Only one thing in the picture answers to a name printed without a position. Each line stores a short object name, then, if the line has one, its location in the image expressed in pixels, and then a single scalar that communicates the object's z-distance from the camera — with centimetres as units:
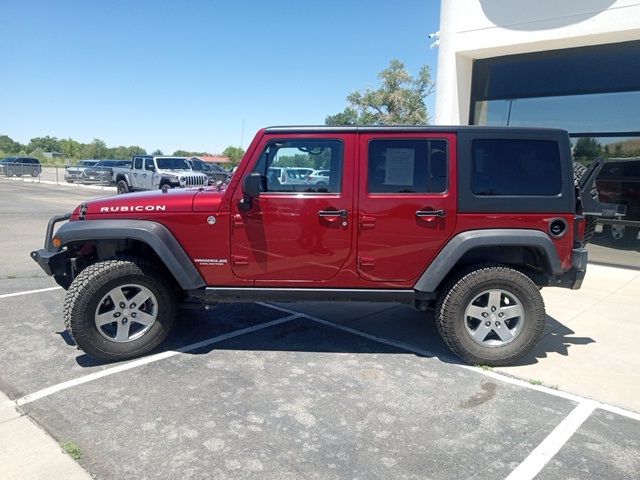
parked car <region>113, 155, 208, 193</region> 1852
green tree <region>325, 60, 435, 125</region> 3756
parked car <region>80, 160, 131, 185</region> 3062
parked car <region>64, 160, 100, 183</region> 3177
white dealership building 751
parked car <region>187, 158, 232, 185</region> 2084
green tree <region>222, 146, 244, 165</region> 8616
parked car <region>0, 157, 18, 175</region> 3840
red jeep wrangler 382
